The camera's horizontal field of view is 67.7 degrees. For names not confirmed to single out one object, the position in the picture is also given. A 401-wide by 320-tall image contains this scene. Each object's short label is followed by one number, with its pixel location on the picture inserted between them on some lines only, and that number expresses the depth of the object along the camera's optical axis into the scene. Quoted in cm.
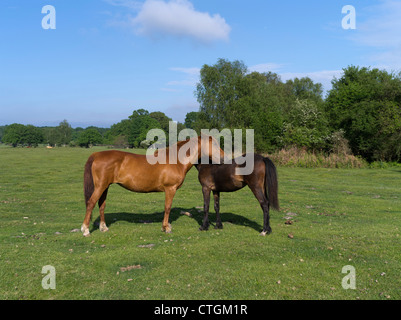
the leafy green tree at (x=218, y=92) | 5981
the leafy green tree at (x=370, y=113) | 3391
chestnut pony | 844
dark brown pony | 856
